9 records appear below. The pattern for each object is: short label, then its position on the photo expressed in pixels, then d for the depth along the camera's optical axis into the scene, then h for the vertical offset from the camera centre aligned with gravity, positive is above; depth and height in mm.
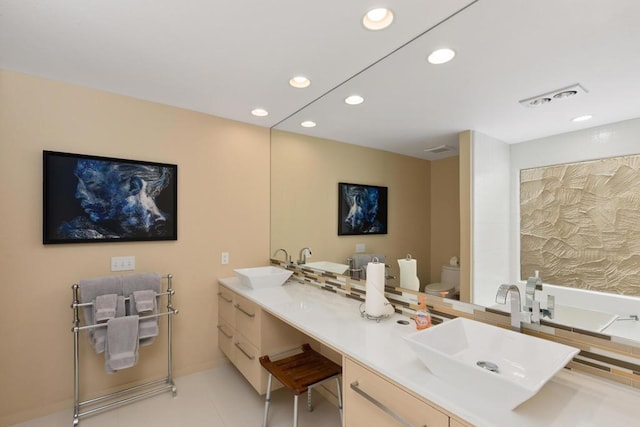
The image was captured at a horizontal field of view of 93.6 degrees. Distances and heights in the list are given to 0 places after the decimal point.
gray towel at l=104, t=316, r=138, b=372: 2029 -874
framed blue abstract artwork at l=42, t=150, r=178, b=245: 2105 +129
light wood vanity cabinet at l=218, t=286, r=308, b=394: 2062 -883
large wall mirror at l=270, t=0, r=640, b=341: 1112 +427
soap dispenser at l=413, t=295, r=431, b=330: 1505 -526
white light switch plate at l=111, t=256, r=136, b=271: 2330 -367
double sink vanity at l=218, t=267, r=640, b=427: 895 -592
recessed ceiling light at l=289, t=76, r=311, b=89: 2107 +963
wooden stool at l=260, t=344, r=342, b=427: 1710 -956
